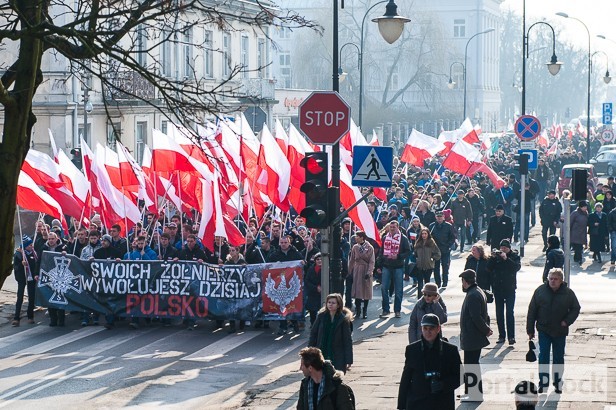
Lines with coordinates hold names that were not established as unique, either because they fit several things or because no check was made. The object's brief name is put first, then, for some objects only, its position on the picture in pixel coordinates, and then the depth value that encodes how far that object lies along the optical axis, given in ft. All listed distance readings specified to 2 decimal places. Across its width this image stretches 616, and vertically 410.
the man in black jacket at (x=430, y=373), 32.68
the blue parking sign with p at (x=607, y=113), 178.46
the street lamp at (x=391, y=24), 54.24
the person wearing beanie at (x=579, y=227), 86.43
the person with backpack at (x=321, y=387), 30.40
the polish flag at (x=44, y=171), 68.13
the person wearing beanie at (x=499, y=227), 83.76
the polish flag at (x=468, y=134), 111.34
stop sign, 50.85
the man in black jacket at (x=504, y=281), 55.62
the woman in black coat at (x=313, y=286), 59.82
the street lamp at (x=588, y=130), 184.44
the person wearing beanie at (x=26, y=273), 62.85
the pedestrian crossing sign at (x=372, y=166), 49.85
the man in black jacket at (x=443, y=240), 75.62
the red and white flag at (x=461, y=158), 100.17
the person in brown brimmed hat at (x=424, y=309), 44.06
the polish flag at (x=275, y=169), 67.67
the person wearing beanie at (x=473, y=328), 44.68
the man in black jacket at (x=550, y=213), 95.25
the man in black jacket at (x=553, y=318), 44.37
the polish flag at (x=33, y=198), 64.54
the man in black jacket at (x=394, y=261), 65.98
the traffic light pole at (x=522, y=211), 92.00
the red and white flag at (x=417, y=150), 105.50
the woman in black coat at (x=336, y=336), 42.39
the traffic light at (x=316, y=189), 47.19
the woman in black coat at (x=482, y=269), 56.54
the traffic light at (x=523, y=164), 91.81
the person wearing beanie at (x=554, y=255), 57.88
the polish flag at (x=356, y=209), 63.46
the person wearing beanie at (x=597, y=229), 87.35
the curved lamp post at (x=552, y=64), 112.37
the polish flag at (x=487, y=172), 101.50
